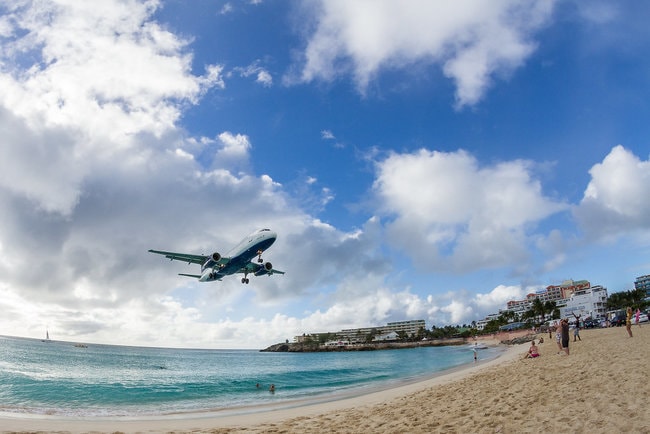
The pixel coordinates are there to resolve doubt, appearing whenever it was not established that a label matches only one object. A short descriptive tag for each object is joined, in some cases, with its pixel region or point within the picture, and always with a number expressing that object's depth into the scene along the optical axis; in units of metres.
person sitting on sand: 28.34
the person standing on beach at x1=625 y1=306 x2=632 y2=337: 27.46
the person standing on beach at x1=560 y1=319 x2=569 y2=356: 22.31
